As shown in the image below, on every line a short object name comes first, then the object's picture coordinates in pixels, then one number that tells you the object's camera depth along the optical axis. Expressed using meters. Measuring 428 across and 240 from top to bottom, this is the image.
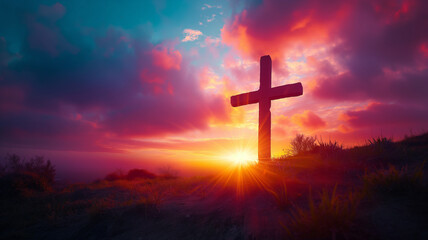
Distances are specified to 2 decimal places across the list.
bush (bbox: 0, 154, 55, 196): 9.88
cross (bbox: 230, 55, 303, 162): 7.21
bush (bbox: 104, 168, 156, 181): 15.91
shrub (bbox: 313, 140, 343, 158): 5.27
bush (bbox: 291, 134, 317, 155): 7.23
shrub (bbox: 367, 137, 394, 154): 4.91
